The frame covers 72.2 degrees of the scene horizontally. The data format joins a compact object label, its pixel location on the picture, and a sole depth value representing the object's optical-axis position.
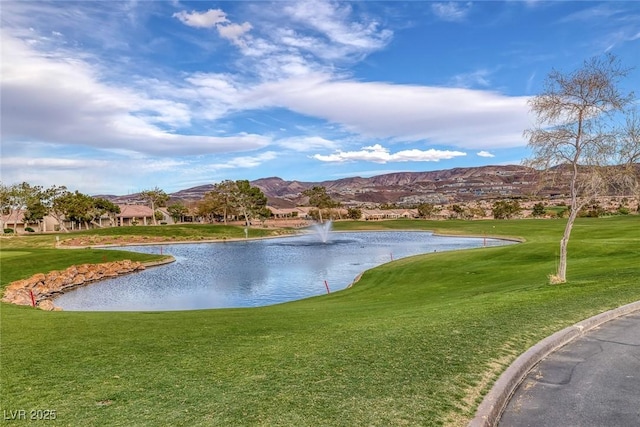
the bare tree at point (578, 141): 16.75
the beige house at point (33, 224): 111.31
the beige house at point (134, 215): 131.50
